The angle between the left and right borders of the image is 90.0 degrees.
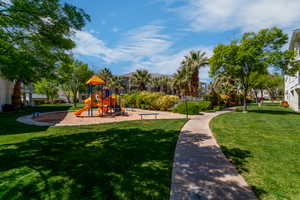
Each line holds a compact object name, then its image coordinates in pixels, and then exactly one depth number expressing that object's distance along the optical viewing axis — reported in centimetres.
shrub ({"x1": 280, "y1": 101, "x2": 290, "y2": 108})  2633
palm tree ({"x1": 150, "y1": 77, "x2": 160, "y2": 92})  5708
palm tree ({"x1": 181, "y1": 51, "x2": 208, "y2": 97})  2966
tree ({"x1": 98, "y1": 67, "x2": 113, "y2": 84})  4816
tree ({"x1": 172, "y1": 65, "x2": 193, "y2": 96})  3034
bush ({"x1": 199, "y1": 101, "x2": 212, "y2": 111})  1906
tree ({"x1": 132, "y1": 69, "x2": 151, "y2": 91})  4009
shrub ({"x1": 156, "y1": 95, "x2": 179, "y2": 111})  2011
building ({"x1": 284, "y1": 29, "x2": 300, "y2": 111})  1730
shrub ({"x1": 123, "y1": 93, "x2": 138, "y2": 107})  2663
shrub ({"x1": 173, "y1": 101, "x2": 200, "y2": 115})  1591
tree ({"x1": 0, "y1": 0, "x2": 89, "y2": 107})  555
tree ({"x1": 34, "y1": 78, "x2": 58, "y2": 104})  3791
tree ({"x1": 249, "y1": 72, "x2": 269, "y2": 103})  1863
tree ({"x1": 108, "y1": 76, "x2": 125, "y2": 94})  4578
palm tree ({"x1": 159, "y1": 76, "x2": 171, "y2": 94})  5762
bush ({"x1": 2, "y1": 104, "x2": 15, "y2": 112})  2097
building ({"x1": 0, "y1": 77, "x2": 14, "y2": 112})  2124
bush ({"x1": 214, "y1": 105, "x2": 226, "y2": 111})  2053
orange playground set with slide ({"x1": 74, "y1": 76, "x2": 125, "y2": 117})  1680
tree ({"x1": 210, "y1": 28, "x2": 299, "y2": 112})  1577
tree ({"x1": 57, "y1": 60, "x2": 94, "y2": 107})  2778
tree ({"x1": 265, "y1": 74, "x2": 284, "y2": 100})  3278
